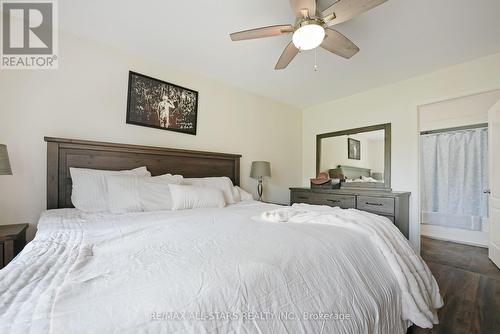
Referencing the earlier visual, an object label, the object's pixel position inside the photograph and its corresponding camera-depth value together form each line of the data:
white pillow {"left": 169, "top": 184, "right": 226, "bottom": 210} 2.00
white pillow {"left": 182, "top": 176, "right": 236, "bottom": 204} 2.45
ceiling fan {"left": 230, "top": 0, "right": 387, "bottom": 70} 1.36
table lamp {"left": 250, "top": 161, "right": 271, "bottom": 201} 3.18
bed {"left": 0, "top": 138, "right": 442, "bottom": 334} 0.54
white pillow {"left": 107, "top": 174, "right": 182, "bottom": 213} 1.79
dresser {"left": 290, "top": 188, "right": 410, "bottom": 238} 2.61
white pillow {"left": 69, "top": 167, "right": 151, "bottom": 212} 1.79
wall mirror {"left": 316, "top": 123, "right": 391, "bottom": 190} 3.13
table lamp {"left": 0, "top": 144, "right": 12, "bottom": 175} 1.50
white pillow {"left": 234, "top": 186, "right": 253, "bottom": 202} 2.71
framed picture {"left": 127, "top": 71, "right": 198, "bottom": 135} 2.37
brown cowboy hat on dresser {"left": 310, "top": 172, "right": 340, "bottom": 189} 3.31
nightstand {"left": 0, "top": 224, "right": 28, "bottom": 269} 1.43
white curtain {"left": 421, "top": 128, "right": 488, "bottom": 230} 3.50
